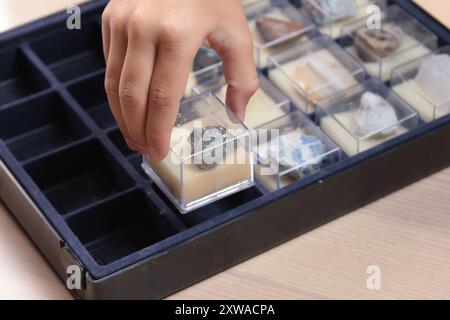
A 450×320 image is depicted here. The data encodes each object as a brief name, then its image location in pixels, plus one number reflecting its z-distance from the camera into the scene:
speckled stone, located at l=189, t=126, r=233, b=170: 0.89
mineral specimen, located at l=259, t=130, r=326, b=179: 0.95
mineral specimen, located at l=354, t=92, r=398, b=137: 0.97
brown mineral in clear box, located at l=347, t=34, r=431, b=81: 1.02
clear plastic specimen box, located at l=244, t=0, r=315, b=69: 1.04
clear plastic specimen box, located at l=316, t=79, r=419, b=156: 0.97
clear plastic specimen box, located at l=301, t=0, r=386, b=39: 1.06
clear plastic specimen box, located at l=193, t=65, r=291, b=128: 0.99
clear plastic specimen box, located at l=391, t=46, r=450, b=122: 0.99
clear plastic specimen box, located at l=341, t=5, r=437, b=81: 1.03
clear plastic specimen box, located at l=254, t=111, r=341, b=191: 0.94
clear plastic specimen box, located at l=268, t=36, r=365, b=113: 1.01
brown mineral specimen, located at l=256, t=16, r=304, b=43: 1.05
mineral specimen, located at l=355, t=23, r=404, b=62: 1.03
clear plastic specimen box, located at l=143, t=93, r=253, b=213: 0.89
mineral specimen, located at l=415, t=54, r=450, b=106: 0.99
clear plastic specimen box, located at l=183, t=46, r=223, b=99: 1.02
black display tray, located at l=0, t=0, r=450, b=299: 0.89
